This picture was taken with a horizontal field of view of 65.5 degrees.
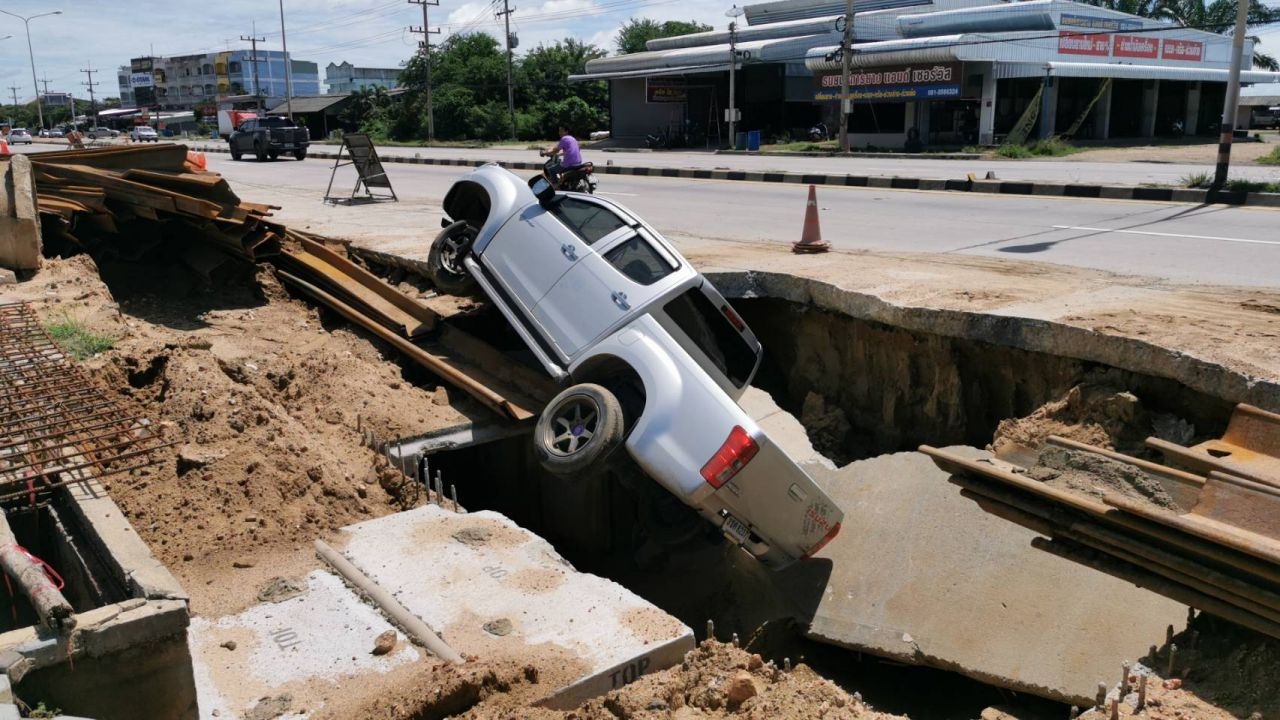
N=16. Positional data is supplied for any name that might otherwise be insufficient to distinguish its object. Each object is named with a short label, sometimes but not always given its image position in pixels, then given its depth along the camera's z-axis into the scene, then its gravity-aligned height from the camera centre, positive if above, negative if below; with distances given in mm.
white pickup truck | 5941 -1465
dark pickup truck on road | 34781 +193
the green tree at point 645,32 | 75125 +8131
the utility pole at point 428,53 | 52144 +4855
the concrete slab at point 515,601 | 4523 -2254
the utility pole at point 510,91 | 50531 +2549
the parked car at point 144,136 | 55875 +599
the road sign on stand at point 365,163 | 17797 -335
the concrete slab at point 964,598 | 5523 -2741
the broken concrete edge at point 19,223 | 8977 -666
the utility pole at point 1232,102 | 15922 +545
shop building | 33562 +2319
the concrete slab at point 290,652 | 4176 -2232
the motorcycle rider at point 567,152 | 12327 -121
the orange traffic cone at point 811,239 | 10859 -1062
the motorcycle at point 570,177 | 9125 -330
